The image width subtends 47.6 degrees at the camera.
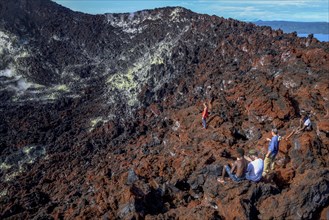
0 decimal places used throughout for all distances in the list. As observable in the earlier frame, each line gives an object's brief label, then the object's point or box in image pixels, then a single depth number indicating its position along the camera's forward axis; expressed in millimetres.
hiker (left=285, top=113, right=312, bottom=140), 14302
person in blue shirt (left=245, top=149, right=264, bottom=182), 10539
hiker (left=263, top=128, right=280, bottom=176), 11969
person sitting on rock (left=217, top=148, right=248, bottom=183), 10352
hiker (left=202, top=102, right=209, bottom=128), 17062
